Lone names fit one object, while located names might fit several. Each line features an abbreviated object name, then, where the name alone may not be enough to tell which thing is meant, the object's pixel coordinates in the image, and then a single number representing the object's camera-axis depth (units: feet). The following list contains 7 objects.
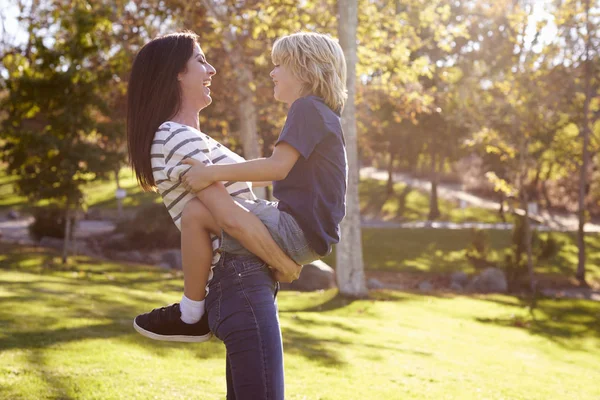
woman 8.36
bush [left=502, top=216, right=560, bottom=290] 70.79
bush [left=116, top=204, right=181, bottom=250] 83.82
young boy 8.55
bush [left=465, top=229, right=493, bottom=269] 78.64
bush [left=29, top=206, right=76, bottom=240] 82.33
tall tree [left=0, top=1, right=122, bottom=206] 58.49
